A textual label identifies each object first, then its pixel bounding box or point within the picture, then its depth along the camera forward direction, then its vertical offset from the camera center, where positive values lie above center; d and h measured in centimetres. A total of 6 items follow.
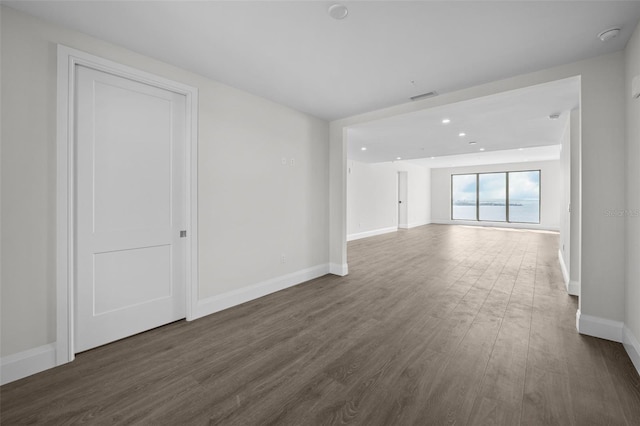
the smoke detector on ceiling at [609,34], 211 +141
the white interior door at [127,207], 227 +5
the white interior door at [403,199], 1145 +57
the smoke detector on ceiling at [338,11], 188 +142
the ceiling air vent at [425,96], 336 +148
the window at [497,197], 1098 +68
